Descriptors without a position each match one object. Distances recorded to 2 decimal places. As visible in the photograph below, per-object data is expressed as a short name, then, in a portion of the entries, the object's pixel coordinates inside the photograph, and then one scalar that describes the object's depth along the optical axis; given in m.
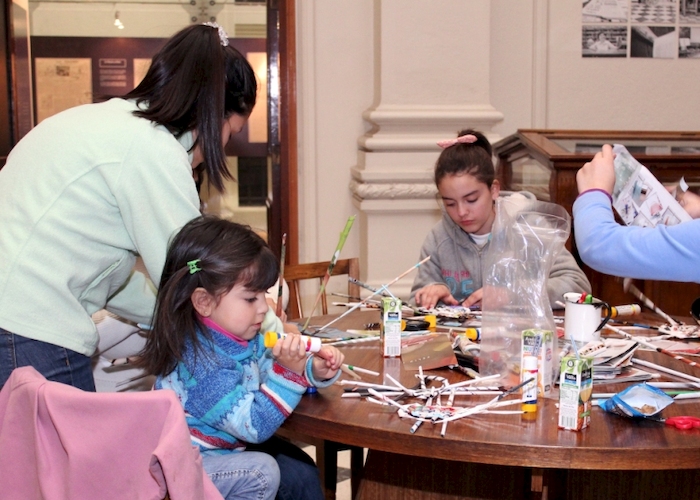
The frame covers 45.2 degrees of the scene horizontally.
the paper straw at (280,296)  2.13
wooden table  1.44
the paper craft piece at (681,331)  2.23
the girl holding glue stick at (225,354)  1.66
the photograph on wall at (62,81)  5.78
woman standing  1.68
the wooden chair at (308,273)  2.95
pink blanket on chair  1.24
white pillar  4.39
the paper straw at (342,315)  2.41
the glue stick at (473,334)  2.06
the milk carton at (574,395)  1.50
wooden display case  3.22
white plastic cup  2.05
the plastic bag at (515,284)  1.83
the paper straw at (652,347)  1.98
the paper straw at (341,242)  2.10
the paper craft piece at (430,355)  1.94
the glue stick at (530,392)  1.60
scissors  1.52
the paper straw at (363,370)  1.89
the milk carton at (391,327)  2.02
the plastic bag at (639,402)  1.55
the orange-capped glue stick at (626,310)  2.32
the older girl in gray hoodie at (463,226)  2.76
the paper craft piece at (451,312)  2.43
